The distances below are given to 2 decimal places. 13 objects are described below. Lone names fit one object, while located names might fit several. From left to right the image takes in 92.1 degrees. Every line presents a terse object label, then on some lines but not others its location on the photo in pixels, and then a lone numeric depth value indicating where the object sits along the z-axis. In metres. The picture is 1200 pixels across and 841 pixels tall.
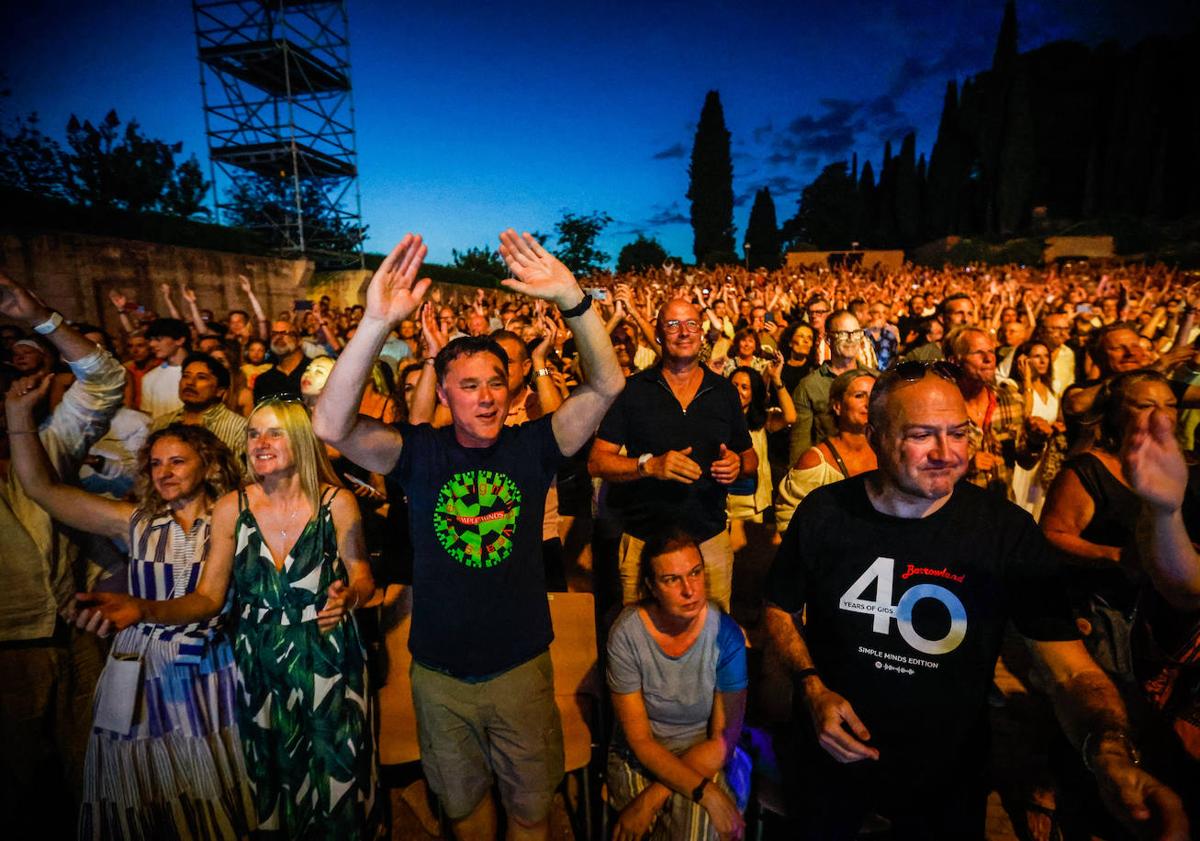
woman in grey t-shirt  2.34
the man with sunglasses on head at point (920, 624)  1.69
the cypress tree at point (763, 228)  55.16
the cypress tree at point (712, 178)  48.38
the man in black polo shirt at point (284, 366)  5.32
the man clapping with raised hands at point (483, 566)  2.18
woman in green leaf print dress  2.36
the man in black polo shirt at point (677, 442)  3.30
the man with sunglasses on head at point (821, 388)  4.62
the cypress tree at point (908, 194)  50.94
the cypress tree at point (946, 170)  47.81
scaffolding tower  18.12
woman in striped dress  2.30
